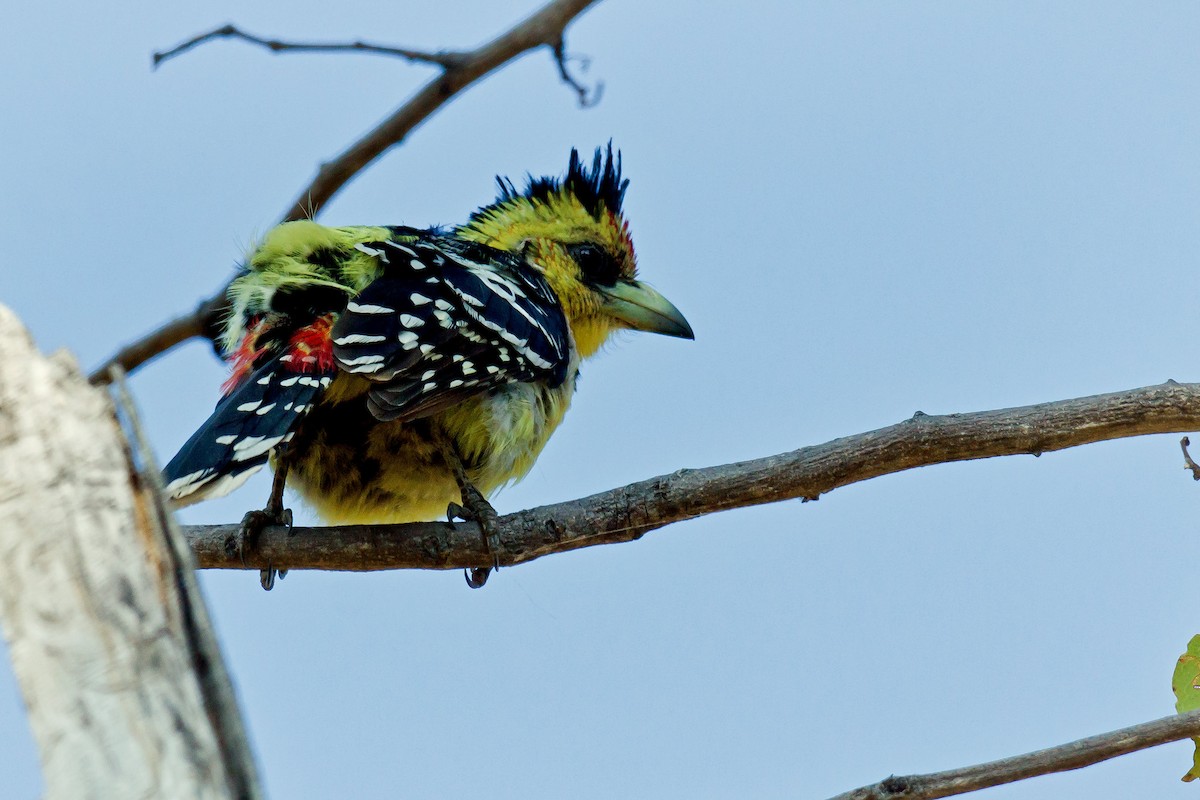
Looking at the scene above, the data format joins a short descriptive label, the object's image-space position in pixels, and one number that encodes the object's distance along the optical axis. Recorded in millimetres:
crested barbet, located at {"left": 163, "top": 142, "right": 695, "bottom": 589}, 6445
